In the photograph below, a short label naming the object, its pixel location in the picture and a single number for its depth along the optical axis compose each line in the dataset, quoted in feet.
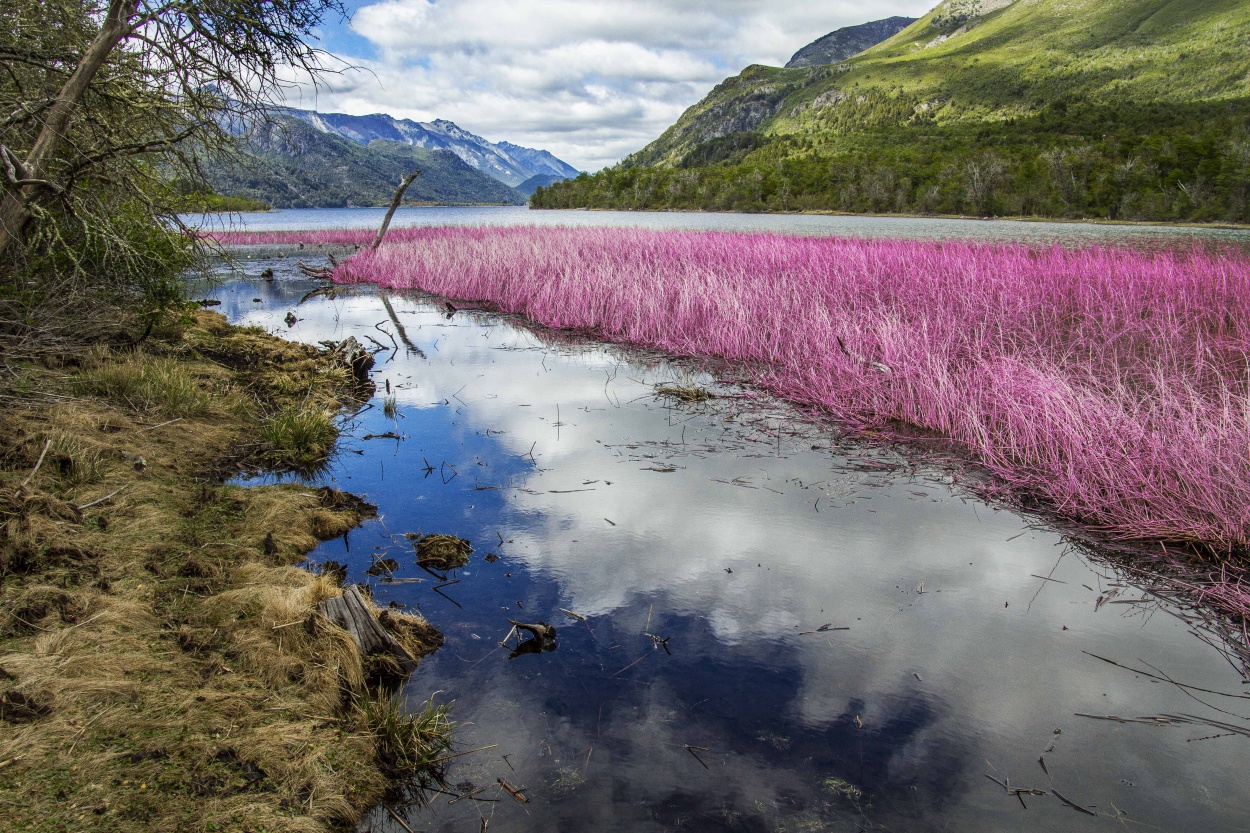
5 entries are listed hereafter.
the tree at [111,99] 17.04
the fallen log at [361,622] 10.57
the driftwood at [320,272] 73.84
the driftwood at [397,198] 72.69
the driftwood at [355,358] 31.53
